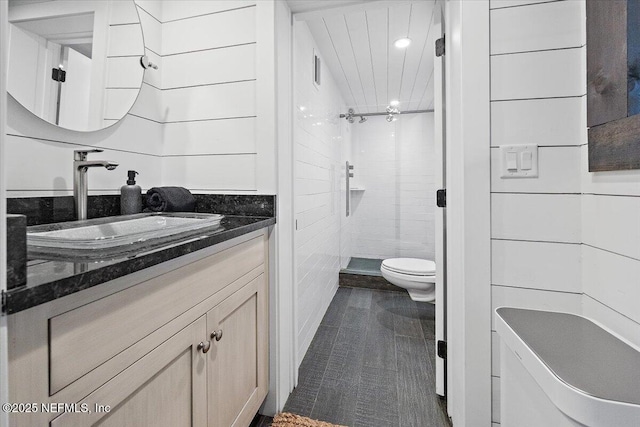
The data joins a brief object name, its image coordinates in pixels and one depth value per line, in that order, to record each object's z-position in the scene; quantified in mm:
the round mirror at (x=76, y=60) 979
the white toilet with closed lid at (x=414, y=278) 2516
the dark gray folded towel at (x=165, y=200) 1340
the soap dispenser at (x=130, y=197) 1286
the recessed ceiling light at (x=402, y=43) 2268
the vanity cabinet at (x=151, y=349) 483
